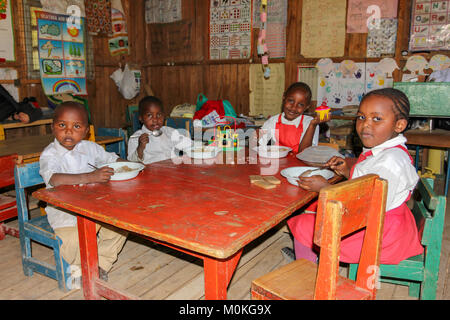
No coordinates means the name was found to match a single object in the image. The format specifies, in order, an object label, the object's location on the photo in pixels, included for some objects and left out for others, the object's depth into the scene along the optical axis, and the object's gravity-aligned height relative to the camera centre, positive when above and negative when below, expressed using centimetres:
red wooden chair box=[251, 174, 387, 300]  108 -52
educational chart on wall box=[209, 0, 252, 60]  595 +111
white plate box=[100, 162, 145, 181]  191 -44
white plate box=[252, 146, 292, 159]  260 -43
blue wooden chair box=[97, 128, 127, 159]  397 -46
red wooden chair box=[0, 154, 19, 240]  246 -84
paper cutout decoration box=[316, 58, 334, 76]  532 +42
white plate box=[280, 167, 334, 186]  185 -45
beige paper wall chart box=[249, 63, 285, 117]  580 +6
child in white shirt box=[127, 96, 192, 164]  309 -42
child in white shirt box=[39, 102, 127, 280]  210 -44
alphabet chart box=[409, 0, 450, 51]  451 +89
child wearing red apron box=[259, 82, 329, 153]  310 -27
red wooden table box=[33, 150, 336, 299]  126 -49
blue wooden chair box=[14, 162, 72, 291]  214 -87
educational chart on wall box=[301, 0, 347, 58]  517 +98
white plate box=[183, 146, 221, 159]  250 -42
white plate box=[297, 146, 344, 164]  235 -42
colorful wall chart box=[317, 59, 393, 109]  504 +19
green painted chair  159 -78
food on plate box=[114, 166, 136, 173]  212 -46
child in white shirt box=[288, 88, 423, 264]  165 -36
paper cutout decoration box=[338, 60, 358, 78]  516 +38
